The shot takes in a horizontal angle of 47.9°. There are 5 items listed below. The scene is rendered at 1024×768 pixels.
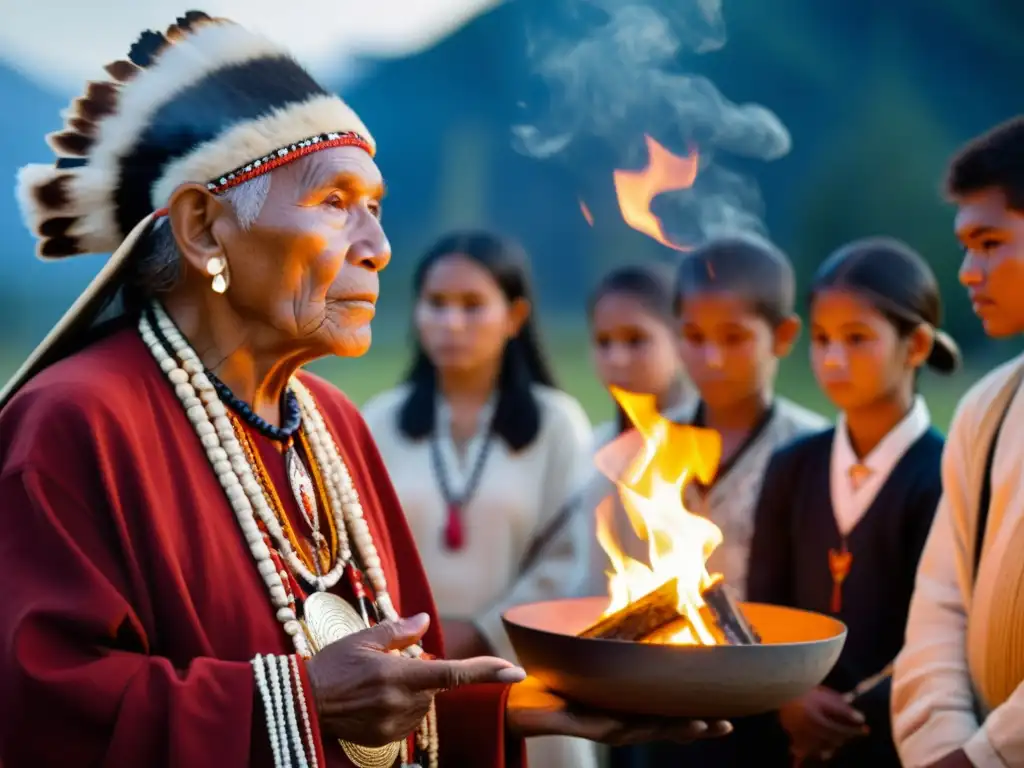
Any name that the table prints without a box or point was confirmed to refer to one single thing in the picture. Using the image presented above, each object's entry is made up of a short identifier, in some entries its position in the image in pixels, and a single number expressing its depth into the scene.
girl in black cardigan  3.17
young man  2.49
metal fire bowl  1.84
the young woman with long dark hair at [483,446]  4.13
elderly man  1.71
